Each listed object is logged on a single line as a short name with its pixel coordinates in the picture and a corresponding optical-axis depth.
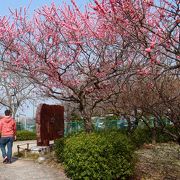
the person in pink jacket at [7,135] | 6.84
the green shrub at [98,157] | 5.27
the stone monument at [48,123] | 8.05
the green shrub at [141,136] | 9.49
